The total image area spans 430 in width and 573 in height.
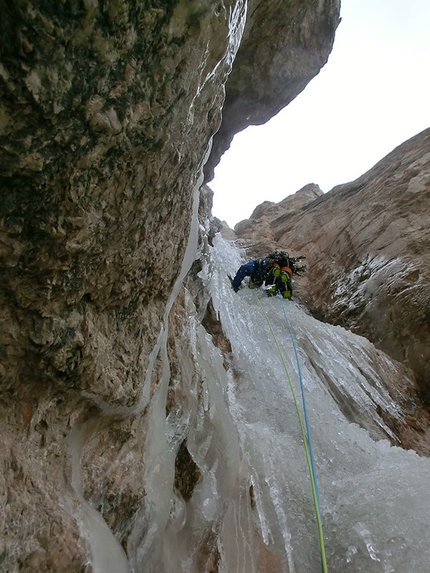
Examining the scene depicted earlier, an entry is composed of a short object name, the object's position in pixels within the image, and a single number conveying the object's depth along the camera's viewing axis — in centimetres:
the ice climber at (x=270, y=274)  776
